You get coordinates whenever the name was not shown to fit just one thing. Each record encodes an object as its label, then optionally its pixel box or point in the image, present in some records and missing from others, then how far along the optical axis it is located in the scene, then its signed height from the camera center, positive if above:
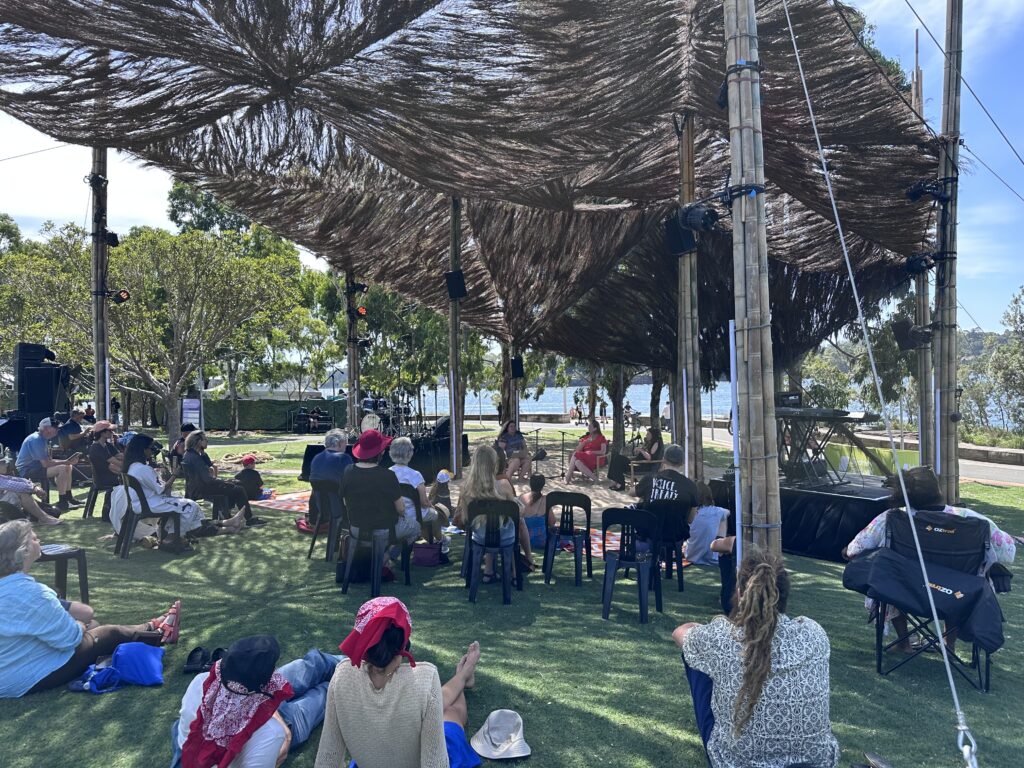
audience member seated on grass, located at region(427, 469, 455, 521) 7.45 -1.02
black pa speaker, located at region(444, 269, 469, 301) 11.17 +1.81
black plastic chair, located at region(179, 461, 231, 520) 7.71 -1.02
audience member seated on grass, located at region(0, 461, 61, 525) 6.90 -0.85
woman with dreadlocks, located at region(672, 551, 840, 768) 2.40 -0.96
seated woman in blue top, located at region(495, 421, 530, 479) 11.73 -0.74
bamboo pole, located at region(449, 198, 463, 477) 11.41 +0.93
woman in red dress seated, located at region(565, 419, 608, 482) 13.32 -1.07
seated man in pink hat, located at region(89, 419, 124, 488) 7.87 -0.66
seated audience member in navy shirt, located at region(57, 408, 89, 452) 10.40 -0.40
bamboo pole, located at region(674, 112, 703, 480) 7.21 +0.66
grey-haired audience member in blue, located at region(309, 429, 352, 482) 6.65 -0.54
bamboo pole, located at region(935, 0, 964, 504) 8.45 +0.97
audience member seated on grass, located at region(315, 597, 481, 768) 2.25 -0.96
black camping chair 3.61 -0.96
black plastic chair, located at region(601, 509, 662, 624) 4.91 -1.14
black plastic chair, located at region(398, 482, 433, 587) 5.71 -0.94
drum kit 17.31 -0.30
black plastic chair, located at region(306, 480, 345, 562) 6.32 -0.93
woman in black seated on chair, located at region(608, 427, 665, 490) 12.13 -1.02
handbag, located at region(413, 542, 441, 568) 6.36 -1.36
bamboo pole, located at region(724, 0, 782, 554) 4.25 +0.68
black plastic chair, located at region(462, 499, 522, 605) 5.30 -1.07
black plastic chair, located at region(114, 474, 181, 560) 6.38 -1.00
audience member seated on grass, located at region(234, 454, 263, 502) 9.18 -0.96
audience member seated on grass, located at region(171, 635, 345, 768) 2.49 -1.11
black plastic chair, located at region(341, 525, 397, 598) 5.34 -1.10
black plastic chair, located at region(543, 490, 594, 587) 5.84 -1.12
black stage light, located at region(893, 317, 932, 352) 8.74 +0.71
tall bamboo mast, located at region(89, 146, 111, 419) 10.03 +1.77
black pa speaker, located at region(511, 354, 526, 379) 15.75 +0.69
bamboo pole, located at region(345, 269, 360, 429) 13.53 +0.88
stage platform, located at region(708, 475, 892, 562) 6.95 -1.21
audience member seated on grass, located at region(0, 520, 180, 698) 3.36 -1.09
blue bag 3.71 -1.34
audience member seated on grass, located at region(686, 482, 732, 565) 5.75 -1.09
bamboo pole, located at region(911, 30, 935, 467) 9.16 +0.09
